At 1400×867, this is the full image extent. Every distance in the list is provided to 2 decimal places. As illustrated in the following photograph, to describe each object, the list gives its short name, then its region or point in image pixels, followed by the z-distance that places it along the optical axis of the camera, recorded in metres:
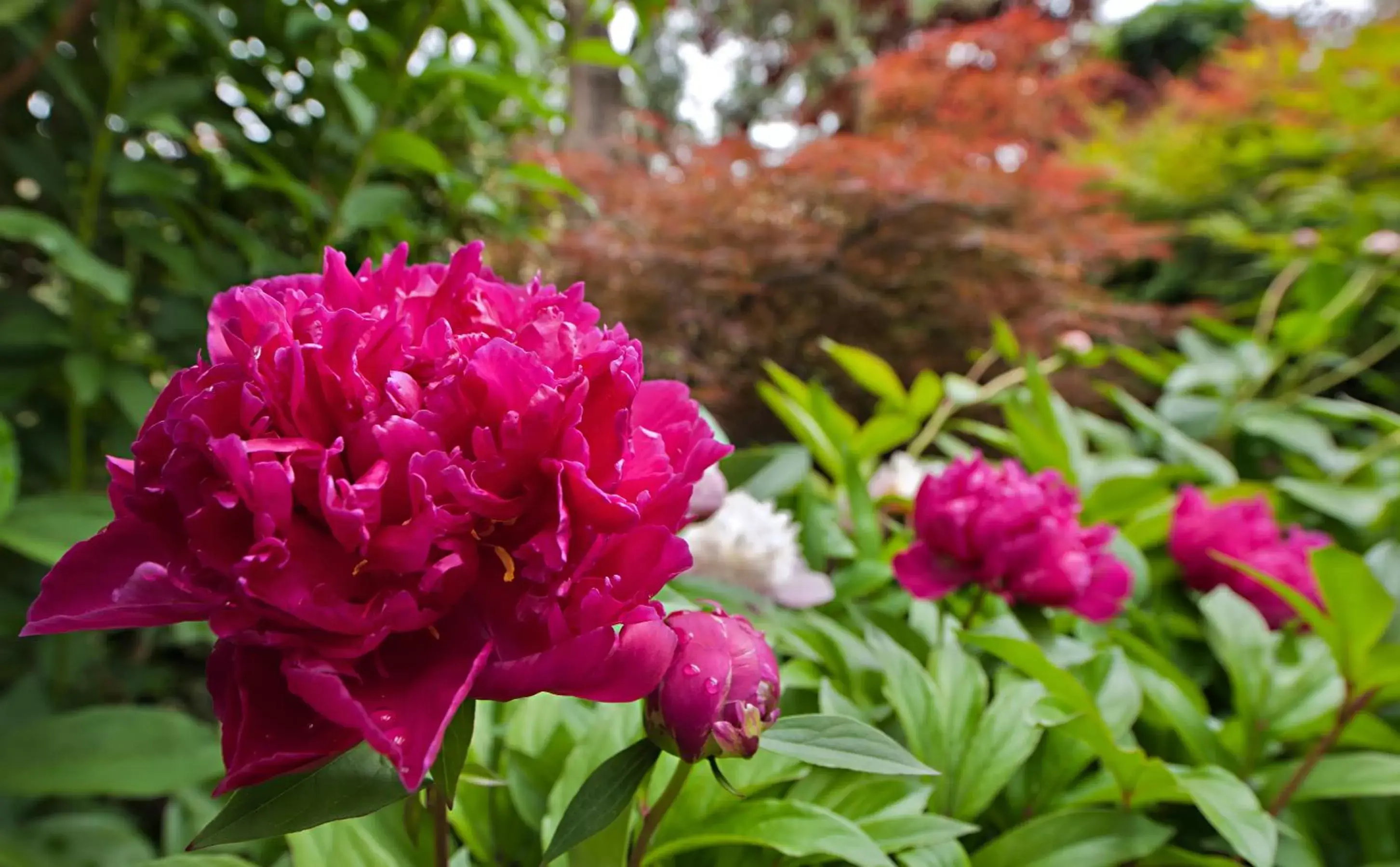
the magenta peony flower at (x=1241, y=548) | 0.73
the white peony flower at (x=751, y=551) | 0.59
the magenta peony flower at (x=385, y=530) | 0.23
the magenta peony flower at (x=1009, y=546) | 0.55
